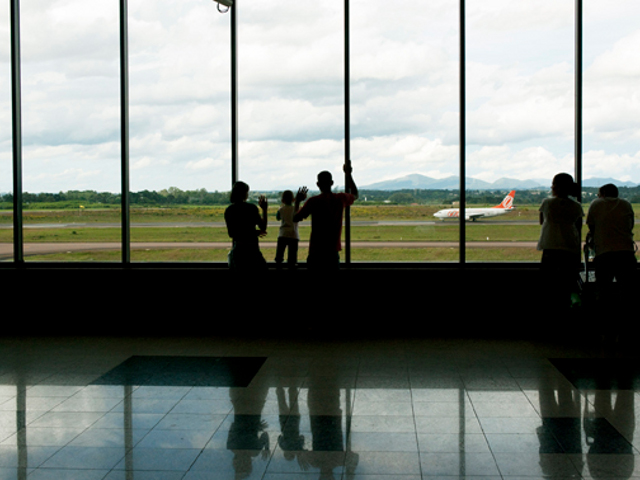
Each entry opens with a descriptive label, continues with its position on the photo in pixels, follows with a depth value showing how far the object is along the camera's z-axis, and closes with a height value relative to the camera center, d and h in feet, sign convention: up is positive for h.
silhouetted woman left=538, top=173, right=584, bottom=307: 16.98 -0.61
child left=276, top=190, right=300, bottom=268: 19.19 -0.53
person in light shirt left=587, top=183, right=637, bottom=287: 16.67 -0.65
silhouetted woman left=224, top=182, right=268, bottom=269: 17.84 -0.47
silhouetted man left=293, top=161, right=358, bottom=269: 17.49 -0.23
